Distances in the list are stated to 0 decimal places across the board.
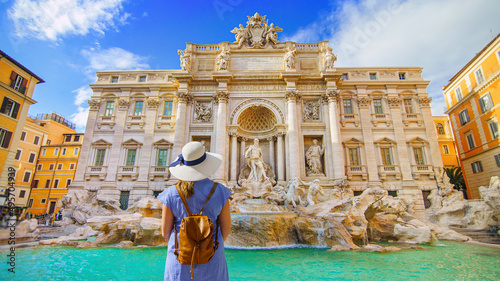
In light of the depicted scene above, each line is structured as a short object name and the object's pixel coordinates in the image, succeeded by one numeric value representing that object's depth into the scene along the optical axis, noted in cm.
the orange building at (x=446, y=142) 3095
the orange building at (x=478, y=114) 1870
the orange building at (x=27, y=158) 2561
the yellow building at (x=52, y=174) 2969
